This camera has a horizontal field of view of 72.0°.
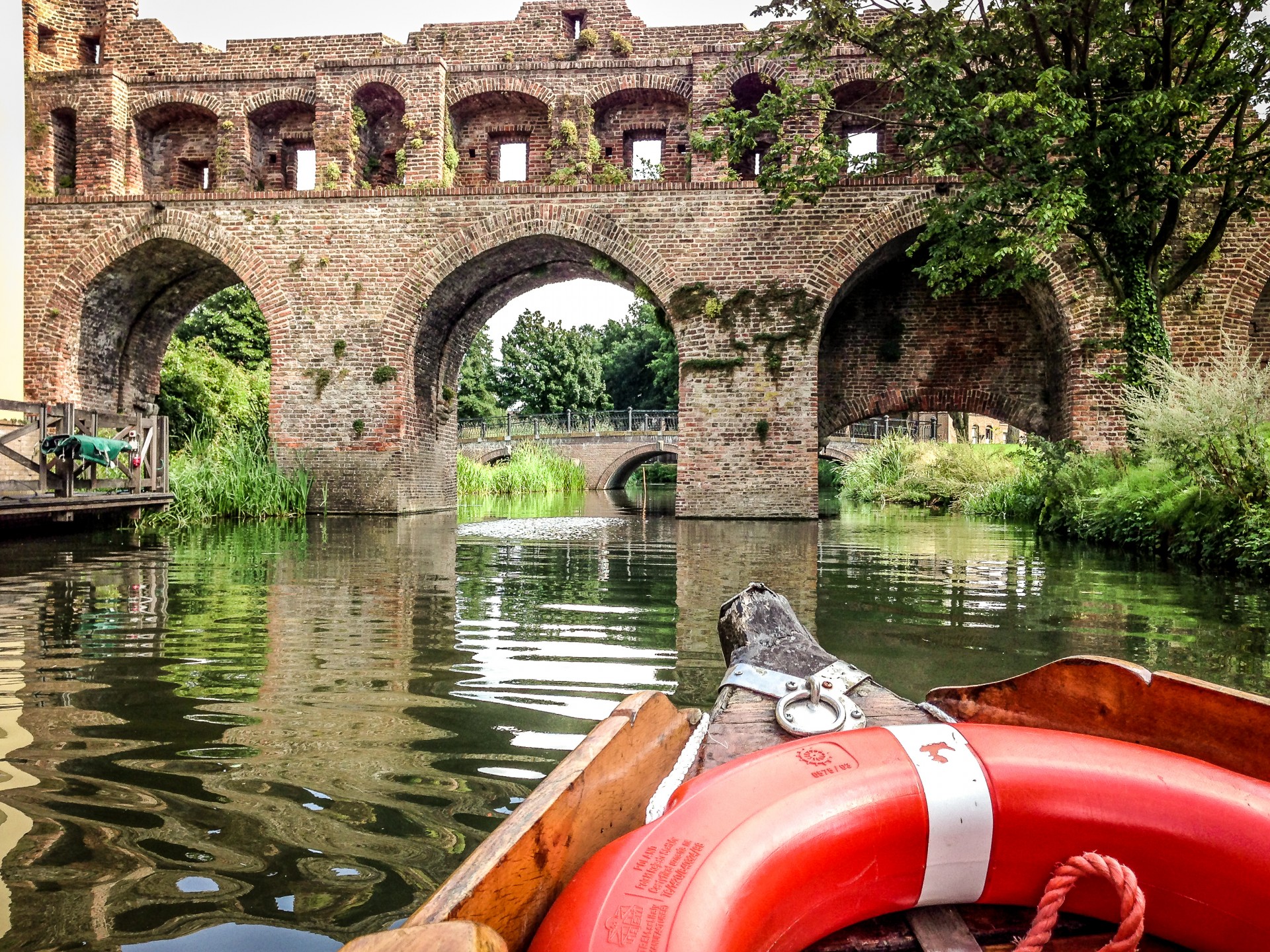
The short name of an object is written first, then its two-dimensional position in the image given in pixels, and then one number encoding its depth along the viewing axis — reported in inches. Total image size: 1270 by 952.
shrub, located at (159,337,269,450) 684.1
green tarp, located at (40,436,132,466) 358.6
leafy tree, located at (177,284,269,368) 1214.3
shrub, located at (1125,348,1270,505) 286.2
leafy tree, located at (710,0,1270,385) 372.8
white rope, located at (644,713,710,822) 63.1
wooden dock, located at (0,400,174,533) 347.9
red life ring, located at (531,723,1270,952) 48.8
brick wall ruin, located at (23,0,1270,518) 516.4
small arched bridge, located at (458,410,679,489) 1333.7
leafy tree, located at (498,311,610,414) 1611.7
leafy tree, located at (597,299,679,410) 1936.5
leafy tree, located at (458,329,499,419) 1552.7
